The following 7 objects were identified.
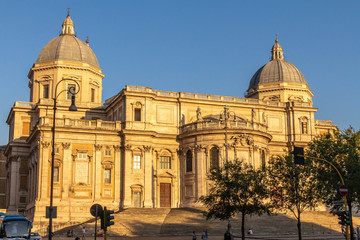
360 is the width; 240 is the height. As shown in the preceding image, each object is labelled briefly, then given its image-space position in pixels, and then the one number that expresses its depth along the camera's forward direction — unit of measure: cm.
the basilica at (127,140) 6322
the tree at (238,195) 4494
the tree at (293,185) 4372
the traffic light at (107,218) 2686
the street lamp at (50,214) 3067
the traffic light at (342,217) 3089
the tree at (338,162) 4156
